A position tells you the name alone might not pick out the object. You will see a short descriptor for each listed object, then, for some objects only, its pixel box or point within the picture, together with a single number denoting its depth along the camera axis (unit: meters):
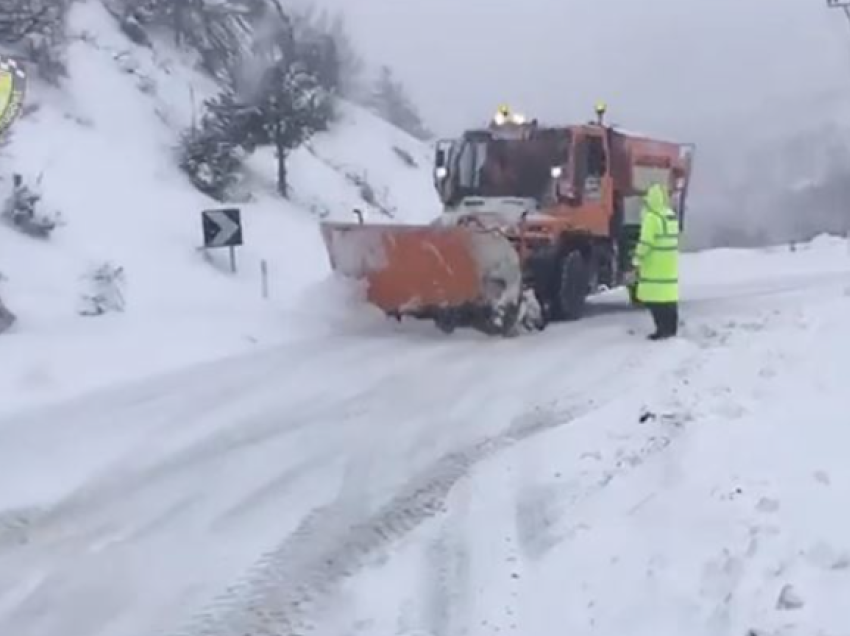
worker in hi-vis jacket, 13.55
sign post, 16.23
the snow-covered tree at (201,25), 29.55
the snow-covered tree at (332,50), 37.84
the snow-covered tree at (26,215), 17.52
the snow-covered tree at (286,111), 26.73
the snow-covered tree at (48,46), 23.38
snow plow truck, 14.19
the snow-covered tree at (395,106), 43.06
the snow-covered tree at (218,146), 24.64
